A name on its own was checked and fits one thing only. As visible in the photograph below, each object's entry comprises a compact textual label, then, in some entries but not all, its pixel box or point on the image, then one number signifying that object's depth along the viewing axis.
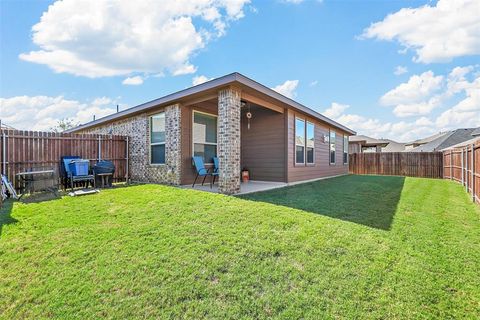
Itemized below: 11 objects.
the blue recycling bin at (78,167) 6.68
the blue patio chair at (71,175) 6.68
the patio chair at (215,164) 7.76
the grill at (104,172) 7.12
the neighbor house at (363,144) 19.52
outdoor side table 7.18
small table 5.53
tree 29.49
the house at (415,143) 33.91
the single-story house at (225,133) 5.65
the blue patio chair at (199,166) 6.89
